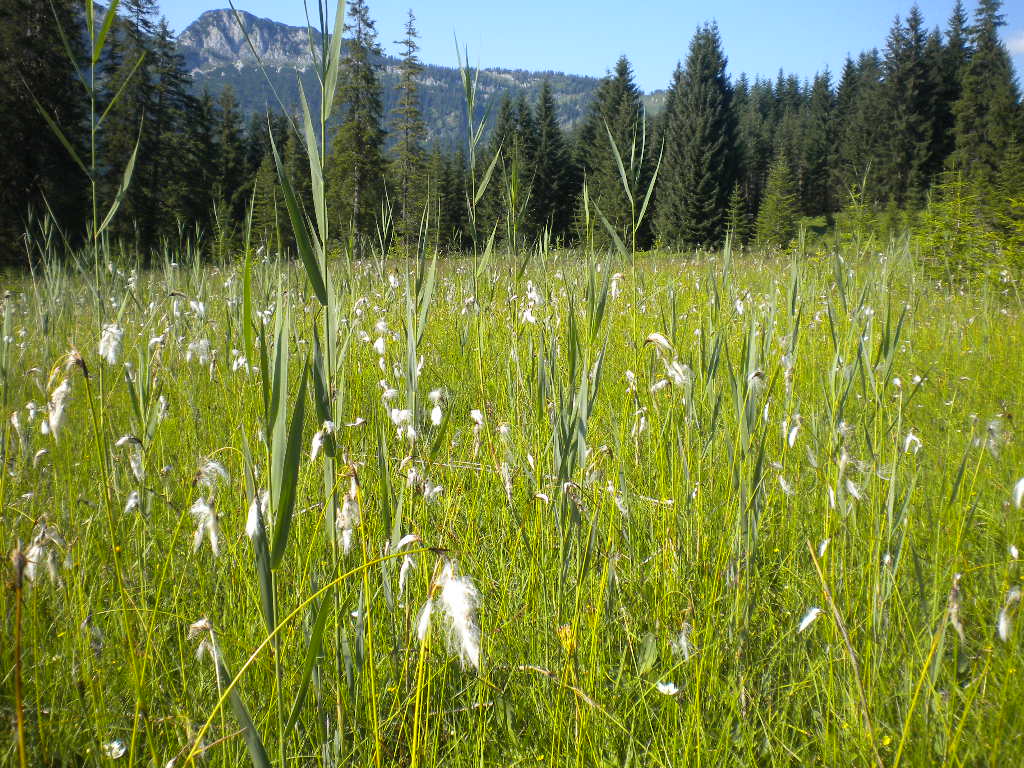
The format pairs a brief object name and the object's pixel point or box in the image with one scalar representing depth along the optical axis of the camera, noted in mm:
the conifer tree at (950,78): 47094
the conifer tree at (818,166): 59791
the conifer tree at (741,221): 32706
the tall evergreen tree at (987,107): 36000
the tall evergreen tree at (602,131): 37406
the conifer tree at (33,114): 16469
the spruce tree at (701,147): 38500
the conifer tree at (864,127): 48250
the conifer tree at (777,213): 26125
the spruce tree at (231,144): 44344
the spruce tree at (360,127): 27078
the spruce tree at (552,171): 46406
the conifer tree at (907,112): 46125
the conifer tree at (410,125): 29764
